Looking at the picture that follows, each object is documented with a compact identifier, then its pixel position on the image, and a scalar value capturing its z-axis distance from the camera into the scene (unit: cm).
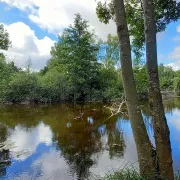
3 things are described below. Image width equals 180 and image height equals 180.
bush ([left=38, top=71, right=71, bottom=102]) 2602
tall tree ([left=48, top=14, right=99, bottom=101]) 2548
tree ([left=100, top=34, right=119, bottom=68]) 3215
